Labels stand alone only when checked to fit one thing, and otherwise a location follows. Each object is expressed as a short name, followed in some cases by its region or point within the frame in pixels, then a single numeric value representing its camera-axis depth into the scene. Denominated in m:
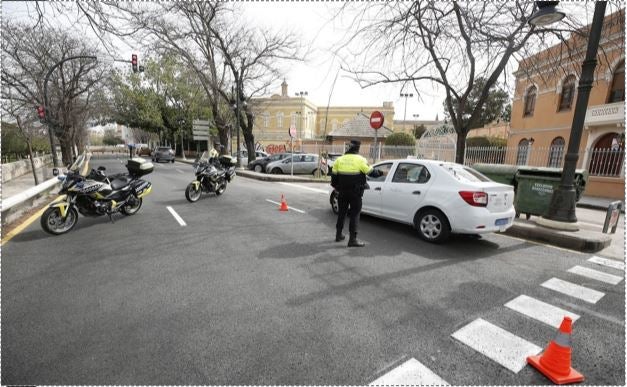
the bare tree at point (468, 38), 7.36
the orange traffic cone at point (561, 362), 2.16
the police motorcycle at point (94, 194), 5.27
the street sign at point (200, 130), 23.11
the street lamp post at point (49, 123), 16.62
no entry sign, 9.49
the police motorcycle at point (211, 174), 8.79
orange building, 12.84
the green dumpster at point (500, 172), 7.96
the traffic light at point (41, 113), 15.77
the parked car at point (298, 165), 18.03
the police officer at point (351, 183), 5.01
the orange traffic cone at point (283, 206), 7.75
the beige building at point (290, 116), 51.34
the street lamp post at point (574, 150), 5.48
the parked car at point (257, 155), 25.09
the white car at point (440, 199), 4.88
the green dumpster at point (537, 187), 7.07
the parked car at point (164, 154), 29.29
